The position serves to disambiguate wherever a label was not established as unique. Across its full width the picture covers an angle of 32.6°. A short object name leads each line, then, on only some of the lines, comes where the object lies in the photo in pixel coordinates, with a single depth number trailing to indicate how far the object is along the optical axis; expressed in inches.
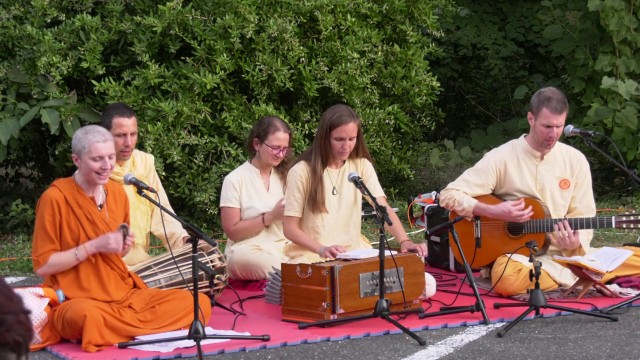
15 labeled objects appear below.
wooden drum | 295.1
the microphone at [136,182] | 231.2
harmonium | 275.3
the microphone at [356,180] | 256.4
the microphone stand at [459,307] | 269.6
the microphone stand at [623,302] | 283.9
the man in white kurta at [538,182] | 311.4
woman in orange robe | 257.1
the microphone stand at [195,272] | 232.1
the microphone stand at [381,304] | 256.8
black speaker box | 347.9
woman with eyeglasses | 327.6
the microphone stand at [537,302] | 273.5
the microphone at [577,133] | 269.1
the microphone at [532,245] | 273.7
